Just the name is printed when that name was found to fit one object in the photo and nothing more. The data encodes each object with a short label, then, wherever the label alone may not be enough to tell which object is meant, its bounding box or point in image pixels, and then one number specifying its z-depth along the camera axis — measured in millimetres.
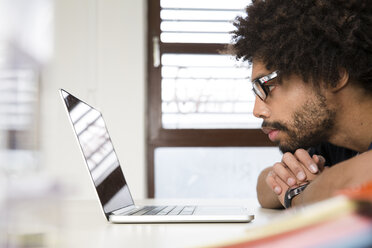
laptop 730
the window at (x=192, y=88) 2564
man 992
